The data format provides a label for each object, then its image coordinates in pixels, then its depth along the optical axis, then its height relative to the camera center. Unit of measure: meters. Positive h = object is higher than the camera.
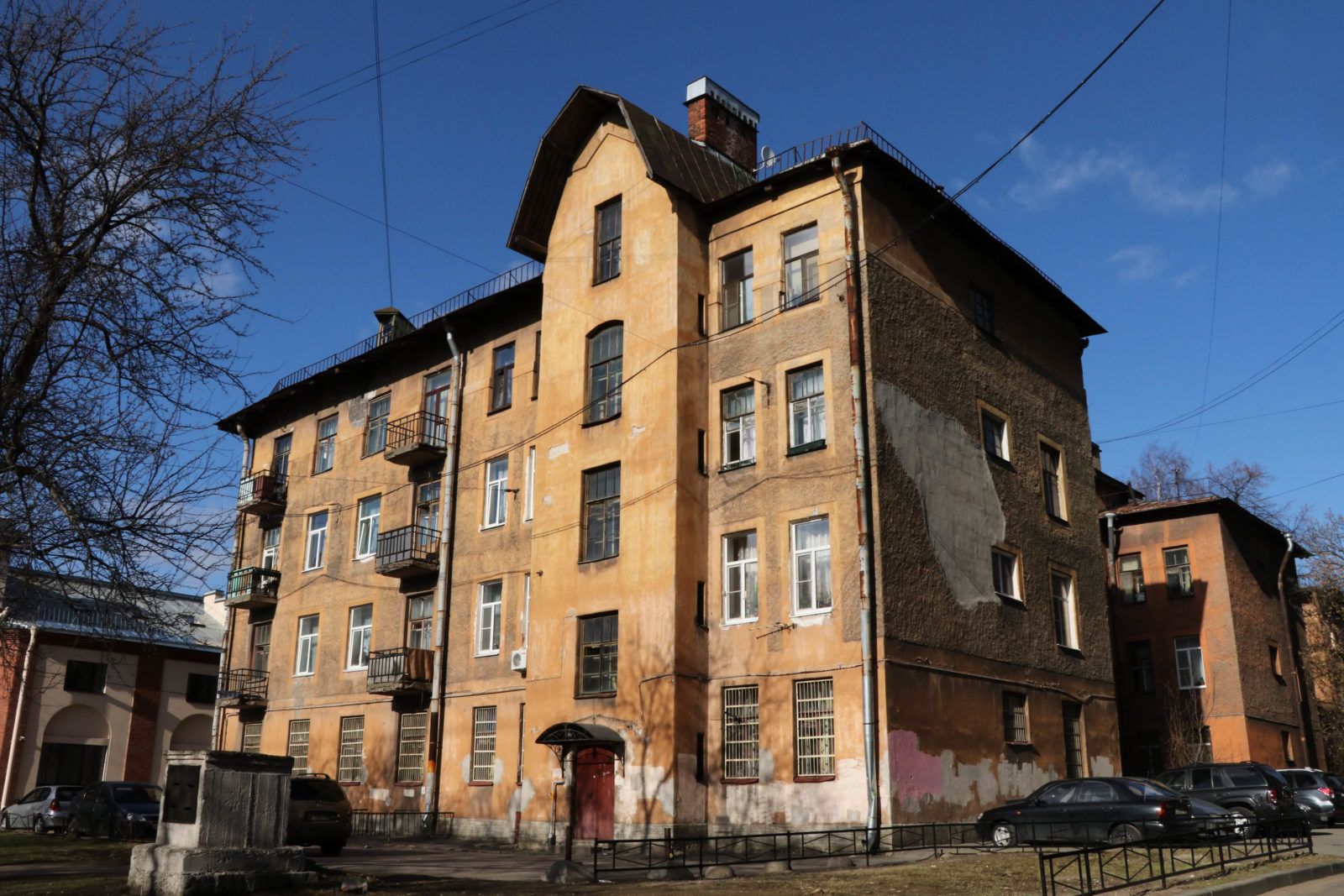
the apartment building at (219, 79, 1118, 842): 21.55 +5.09
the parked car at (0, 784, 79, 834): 28.48 -1.43
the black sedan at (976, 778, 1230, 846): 18.05 -0.87
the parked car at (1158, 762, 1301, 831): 21.84 -0.53
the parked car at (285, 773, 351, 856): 21.22 -1.12
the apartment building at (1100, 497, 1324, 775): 34.66 +3.74
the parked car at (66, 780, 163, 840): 25.17 -1.24
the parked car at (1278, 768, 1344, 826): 24.16 -0.70
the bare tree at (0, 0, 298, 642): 9.17 +3.84
